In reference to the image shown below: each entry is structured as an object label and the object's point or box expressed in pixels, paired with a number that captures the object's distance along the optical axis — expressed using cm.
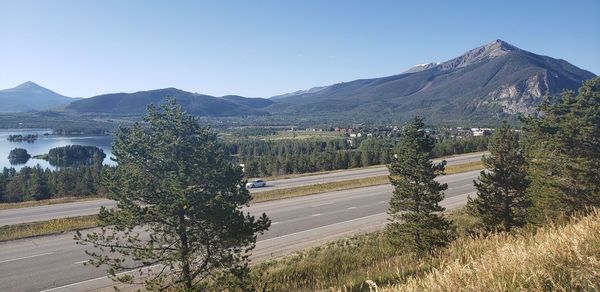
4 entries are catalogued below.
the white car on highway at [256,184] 4733
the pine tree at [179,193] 1066
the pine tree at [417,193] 1786
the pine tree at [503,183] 2150
